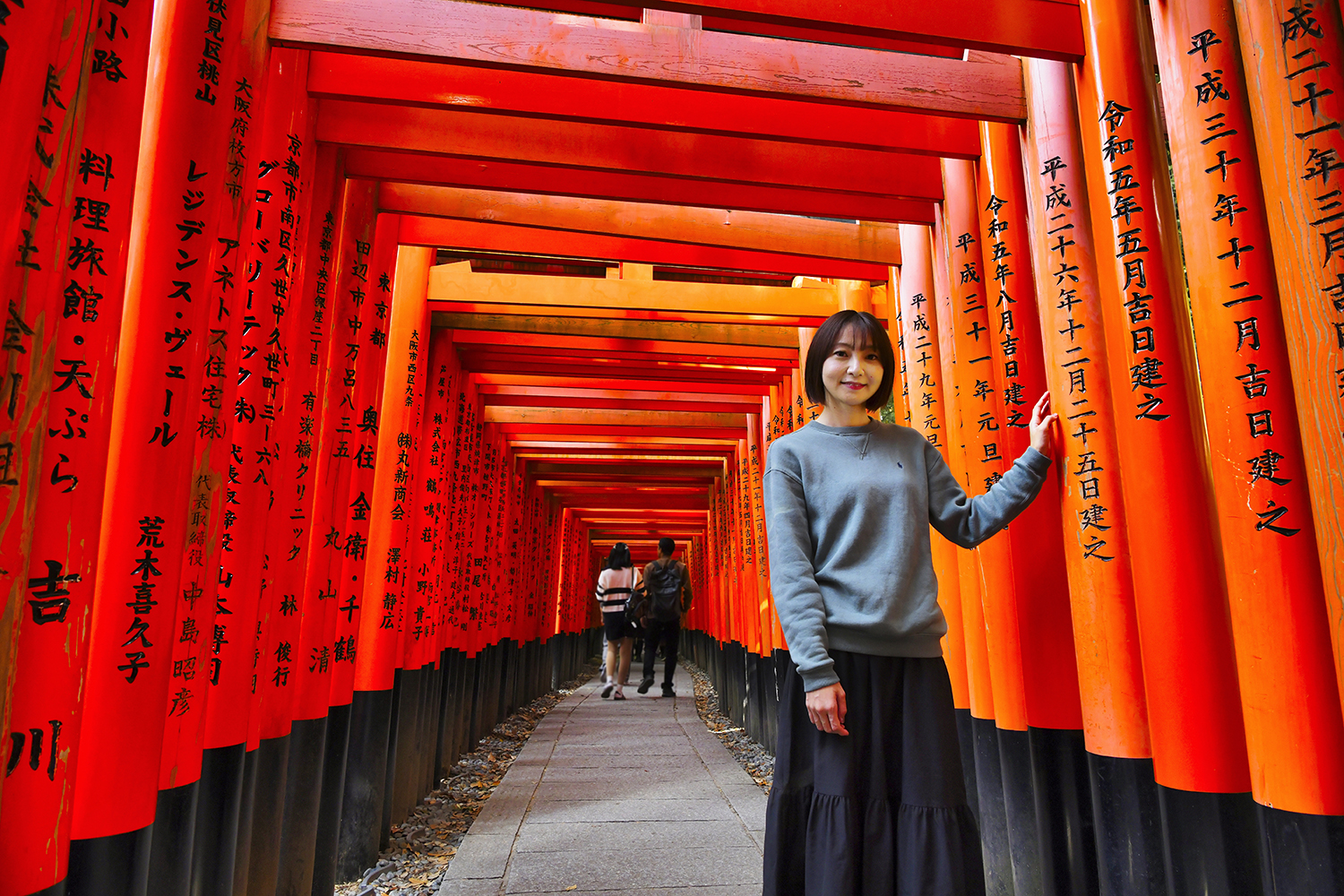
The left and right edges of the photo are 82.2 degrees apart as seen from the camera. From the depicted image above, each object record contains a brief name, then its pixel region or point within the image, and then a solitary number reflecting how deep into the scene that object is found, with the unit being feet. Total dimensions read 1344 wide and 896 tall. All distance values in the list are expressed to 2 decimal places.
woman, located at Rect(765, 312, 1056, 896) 5.50
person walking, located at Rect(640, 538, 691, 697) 31.91
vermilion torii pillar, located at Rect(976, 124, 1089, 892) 8.16
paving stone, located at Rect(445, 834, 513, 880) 10.97
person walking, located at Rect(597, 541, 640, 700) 32.19
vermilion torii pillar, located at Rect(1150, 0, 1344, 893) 5.29
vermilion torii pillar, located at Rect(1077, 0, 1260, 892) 6.19
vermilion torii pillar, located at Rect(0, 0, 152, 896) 4.81
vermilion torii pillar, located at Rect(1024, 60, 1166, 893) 7.01
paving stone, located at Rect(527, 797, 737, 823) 13.76
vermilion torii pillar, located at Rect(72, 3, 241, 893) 5.87
